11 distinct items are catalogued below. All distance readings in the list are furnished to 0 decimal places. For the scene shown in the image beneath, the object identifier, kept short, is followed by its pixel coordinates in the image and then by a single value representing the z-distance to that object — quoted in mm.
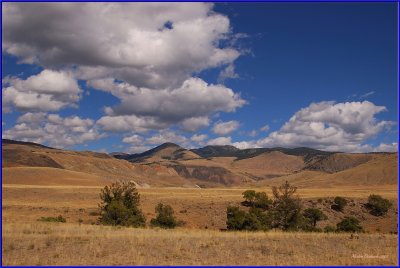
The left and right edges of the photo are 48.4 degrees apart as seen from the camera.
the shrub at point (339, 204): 58375
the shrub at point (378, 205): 57344
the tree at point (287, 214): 36812
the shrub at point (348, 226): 34312
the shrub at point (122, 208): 34219
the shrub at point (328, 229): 34816
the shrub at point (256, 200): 54938
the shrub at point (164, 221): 37531
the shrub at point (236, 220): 37062
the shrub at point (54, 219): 31397
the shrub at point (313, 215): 48375
